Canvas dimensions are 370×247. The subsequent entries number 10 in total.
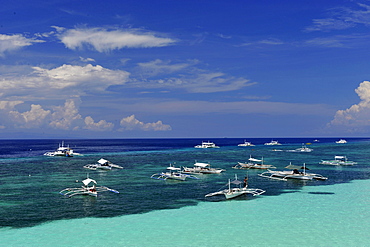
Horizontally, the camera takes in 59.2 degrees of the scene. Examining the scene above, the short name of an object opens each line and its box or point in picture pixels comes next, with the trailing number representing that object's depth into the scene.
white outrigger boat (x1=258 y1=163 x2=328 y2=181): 78.25
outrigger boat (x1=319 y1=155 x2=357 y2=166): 113.00
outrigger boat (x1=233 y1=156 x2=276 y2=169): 104.88
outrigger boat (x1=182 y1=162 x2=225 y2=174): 93.22
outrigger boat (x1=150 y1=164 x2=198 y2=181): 79.69
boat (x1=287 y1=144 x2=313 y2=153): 195.12
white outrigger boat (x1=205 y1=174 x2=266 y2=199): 56.09
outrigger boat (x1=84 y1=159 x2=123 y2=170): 104.88
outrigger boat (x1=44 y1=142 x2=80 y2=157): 161.38
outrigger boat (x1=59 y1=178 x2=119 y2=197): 59.84
